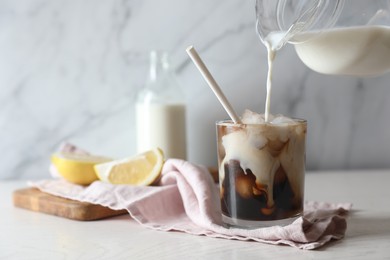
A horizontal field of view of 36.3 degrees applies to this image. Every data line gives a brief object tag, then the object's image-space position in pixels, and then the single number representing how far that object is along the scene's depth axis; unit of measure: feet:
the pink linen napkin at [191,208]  2.94
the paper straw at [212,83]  3.12
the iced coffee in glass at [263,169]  3.03
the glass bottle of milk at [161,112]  4.97
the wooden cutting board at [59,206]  3.59
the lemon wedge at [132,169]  4.12
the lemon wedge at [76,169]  4.32
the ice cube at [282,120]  3.09
